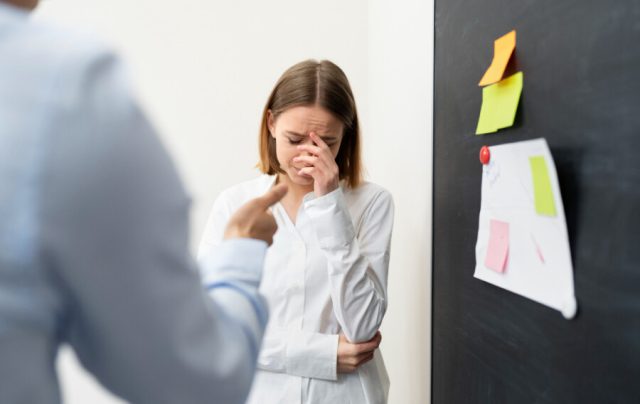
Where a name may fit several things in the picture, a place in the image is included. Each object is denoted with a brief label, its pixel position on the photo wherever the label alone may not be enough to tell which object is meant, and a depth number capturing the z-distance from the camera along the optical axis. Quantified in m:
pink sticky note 1.03
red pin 1.09
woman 1.32
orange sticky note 0.99
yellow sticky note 0.97
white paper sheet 0.82
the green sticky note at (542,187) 0.85
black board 0.68
